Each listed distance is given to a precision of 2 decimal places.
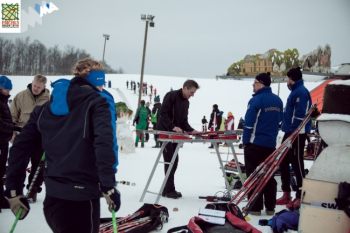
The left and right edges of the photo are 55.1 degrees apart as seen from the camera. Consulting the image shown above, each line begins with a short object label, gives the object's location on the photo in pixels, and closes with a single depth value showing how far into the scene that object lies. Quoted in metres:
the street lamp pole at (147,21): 22.22
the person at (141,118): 13.64
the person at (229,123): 15.80
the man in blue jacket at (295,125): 4.96
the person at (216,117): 15.68
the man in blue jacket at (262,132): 4.53
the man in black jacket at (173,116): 5.45
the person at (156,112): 14.21
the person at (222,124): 15.90
